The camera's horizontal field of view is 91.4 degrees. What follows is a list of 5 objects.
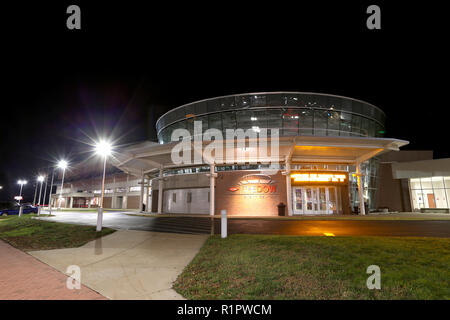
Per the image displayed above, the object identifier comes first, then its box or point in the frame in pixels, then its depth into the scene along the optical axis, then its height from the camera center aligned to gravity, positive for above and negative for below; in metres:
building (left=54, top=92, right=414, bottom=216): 20.73 +4.30
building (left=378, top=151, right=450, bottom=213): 31.48 +2.16
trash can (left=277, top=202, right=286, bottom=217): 20.56 -0.97
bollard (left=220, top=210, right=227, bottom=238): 9.37 -1.24
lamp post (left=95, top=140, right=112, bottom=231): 11.72 +3.64
